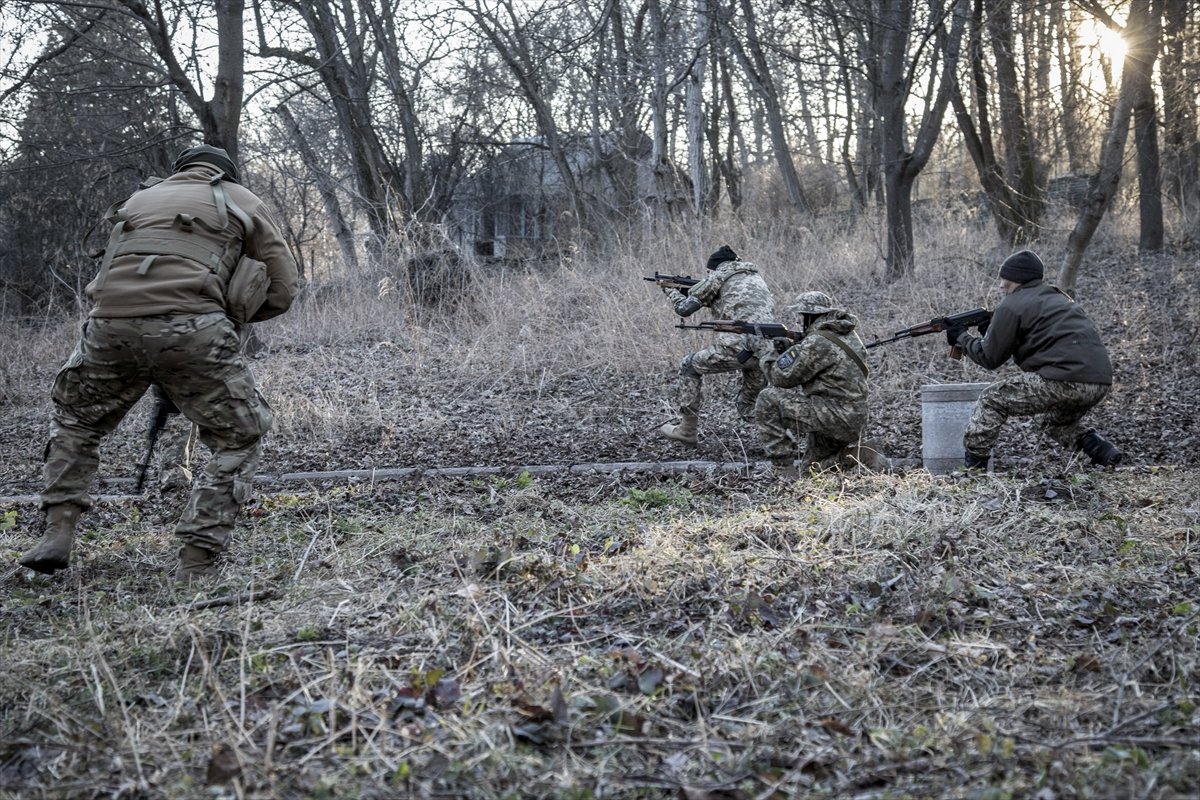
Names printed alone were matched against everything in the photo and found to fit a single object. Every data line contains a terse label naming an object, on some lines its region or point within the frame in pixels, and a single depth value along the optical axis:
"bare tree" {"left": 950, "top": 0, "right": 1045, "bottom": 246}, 15.00
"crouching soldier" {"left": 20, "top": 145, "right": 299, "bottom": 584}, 4.43
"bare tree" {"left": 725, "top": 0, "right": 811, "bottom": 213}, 16.81
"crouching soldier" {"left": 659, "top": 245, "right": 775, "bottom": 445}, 8.24
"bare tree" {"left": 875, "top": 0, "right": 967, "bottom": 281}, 12.94
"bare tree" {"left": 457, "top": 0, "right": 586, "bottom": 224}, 16.88
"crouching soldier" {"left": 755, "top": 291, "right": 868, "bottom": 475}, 6.92
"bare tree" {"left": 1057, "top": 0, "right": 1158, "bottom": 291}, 10.15
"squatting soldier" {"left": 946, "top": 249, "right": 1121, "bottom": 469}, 6.81
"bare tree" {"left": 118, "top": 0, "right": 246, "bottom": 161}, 10.59
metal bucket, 7.21
